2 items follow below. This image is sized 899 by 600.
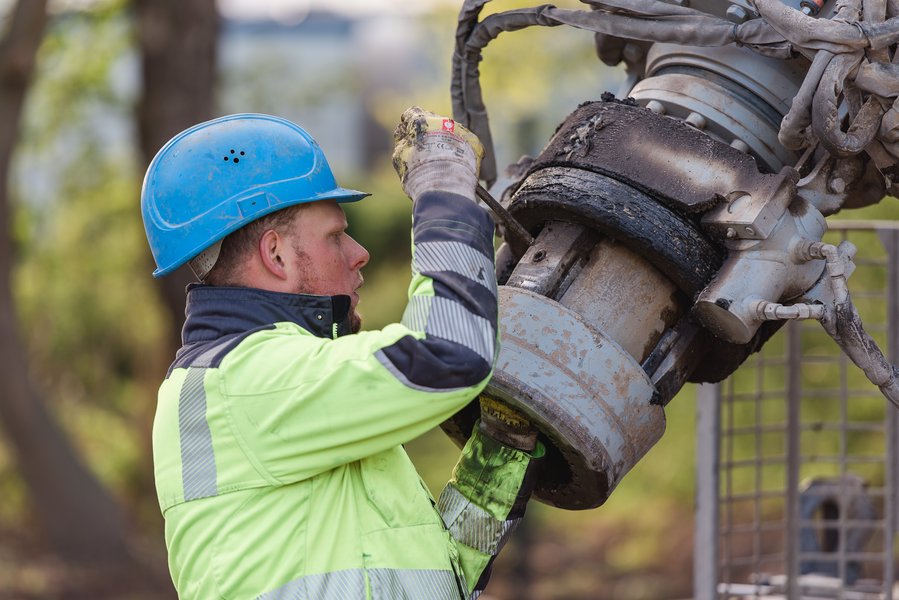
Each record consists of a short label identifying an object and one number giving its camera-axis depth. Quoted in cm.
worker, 433
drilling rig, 494
